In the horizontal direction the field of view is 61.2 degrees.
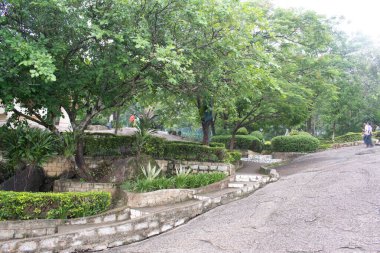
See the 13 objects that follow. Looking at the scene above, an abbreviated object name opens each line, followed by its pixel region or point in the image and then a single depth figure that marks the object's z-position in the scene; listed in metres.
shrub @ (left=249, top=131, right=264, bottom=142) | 26.66
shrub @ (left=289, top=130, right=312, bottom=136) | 23.60
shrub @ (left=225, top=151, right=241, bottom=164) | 14.44
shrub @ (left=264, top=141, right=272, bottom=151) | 23.36
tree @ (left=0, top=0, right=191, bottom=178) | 8.08
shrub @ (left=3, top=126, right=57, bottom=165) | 9.64
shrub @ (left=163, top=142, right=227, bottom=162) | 13.30
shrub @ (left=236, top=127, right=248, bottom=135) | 25.77
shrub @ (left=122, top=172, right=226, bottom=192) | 9.66
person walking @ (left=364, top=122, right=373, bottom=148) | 18.44
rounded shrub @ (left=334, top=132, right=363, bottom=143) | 23.59
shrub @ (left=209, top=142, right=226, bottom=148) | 17.31
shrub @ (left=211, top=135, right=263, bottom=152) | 23.16
